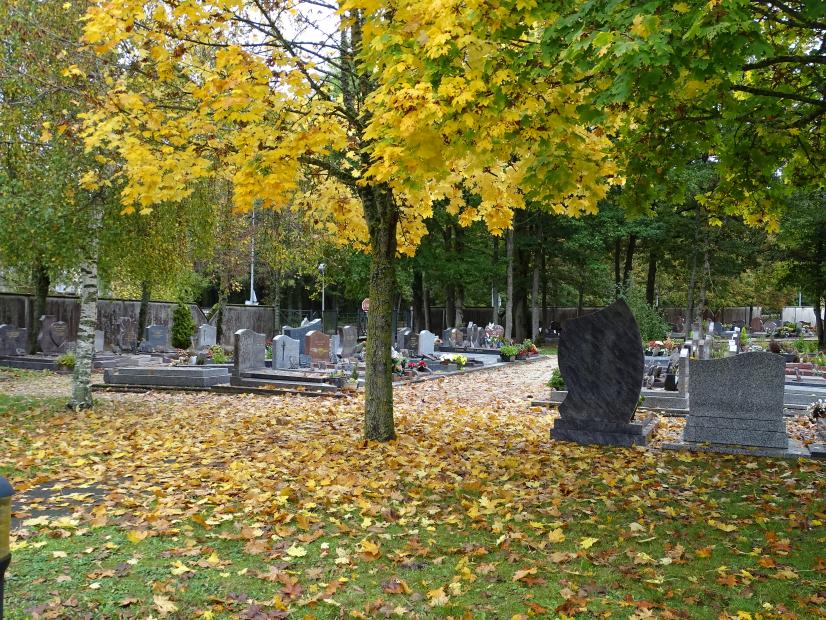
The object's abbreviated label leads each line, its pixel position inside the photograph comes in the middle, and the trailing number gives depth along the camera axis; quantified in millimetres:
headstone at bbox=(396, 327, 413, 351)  26356
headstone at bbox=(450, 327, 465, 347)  33062
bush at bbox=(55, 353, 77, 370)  20938
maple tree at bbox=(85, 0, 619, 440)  6156
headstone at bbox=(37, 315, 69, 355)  23766
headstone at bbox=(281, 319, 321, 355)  25495
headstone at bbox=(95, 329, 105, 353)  23706
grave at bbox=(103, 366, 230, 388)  17094
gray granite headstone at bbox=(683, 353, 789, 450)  9414
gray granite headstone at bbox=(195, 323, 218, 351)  28406
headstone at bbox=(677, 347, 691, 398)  15184
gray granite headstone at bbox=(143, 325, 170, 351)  27703
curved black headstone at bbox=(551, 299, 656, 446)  10109
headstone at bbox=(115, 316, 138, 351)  27200
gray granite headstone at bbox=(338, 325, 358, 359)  22125
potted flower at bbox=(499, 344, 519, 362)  27875
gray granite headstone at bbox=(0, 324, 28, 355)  22969
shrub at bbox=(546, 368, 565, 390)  15148
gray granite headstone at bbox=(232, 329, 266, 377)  17109
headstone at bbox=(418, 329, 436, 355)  26281
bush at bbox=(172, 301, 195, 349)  31344
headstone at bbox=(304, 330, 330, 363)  20172
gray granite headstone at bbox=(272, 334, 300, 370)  18922
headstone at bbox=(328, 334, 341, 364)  20812
